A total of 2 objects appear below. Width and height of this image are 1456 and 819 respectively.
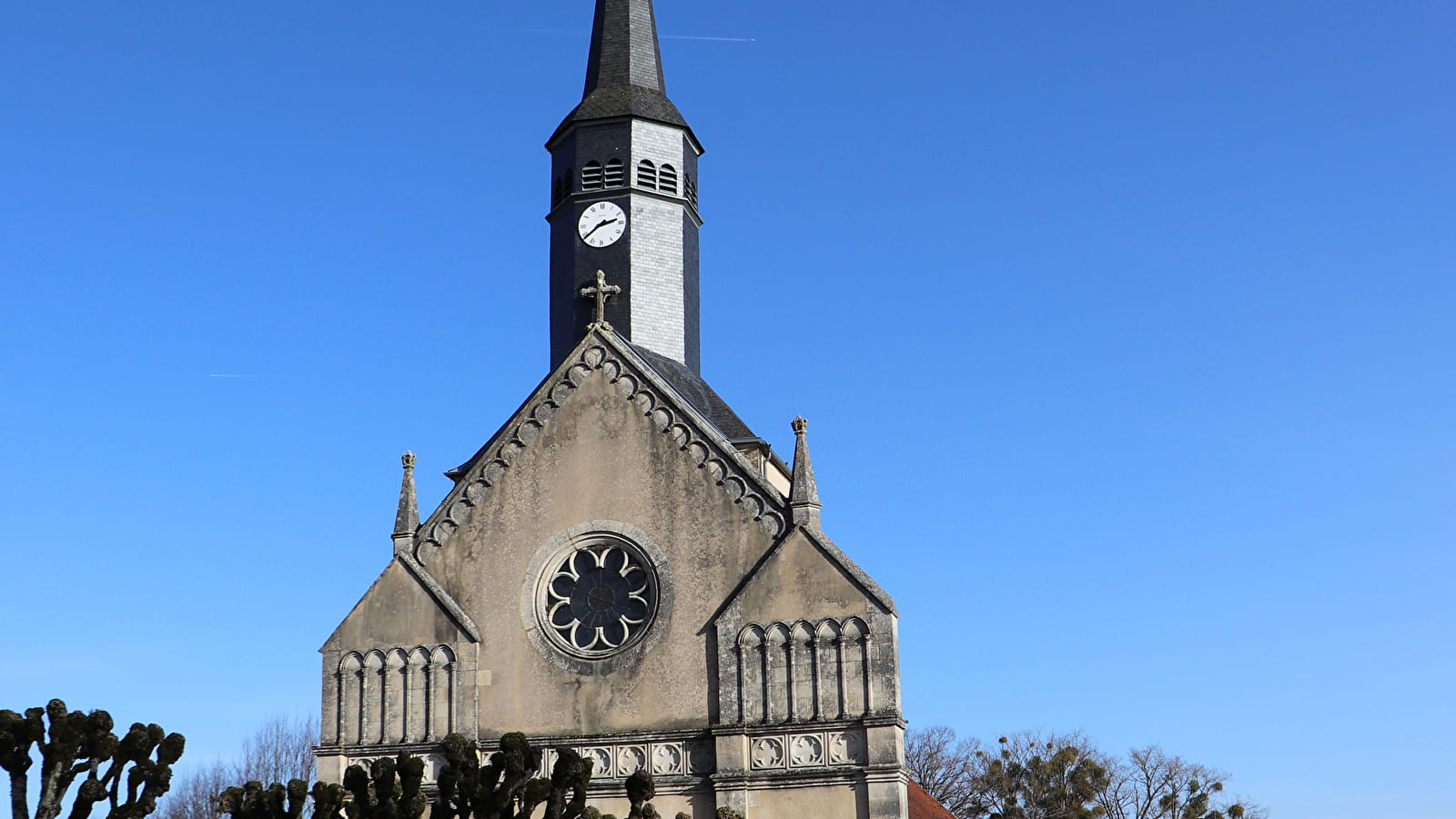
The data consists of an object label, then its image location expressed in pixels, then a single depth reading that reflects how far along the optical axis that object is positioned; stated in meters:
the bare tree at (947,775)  52.09
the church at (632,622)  23.25
